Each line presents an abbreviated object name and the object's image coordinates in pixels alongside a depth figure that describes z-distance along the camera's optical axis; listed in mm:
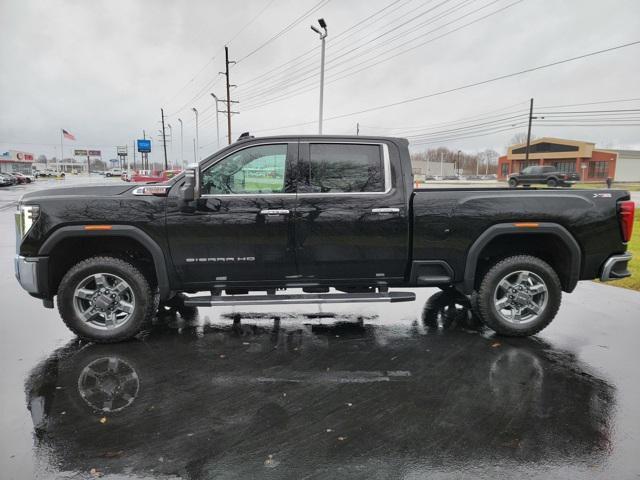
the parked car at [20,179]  53950
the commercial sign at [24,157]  109000
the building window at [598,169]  59975
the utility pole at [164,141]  76131
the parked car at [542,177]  34125
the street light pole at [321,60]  22578
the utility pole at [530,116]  47531
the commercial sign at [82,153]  129538
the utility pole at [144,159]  87362
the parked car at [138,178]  36347
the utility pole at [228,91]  40844
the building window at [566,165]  61625
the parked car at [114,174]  88562
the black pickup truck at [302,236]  4484
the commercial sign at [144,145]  59472
